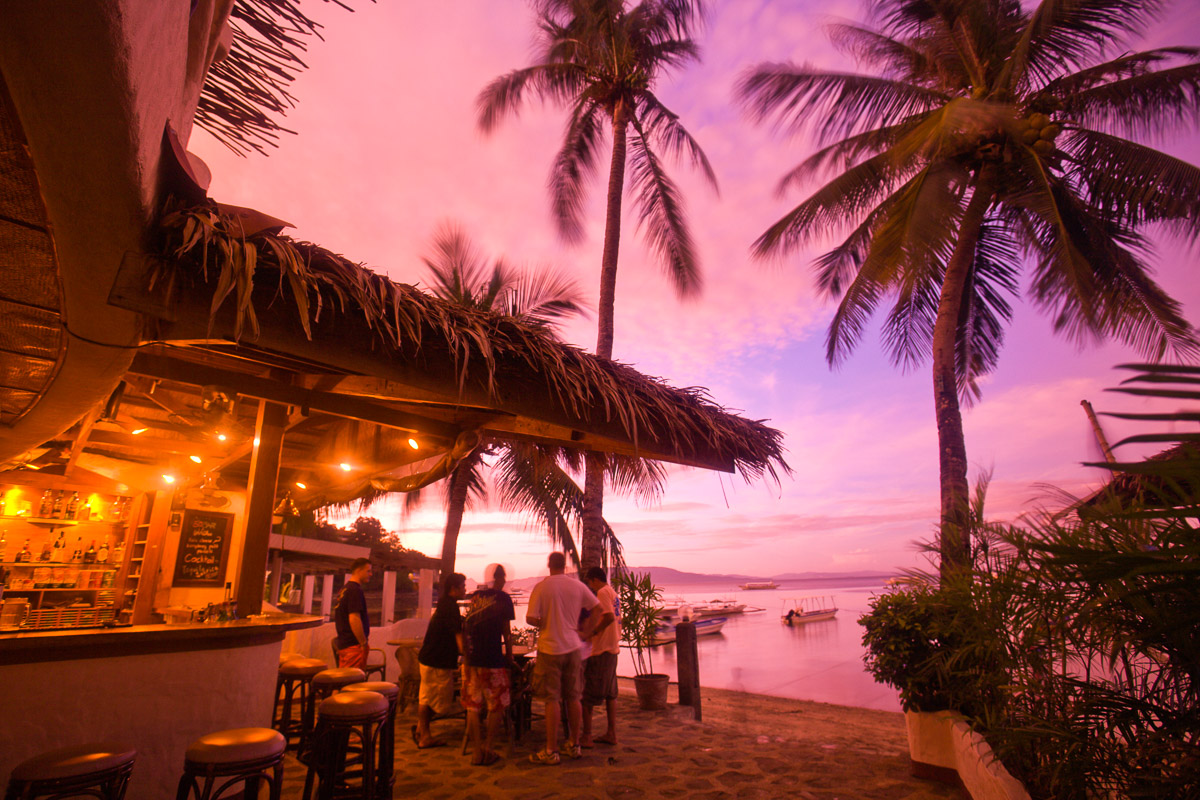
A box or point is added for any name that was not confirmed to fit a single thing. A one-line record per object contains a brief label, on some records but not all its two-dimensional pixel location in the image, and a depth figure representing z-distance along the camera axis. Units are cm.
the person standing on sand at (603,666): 511
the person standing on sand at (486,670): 448
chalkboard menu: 722
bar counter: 268
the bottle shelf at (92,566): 647
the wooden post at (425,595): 1047
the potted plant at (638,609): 734
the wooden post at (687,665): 662
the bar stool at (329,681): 402
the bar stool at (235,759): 234
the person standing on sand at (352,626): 503
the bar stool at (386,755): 345
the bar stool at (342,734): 316
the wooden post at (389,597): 1016
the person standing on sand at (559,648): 461
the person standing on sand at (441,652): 499
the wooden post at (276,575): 1011
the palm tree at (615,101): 977
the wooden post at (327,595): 1183
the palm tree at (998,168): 749
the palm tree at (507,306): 1158
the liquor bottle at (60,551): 671
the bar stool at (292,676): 470
